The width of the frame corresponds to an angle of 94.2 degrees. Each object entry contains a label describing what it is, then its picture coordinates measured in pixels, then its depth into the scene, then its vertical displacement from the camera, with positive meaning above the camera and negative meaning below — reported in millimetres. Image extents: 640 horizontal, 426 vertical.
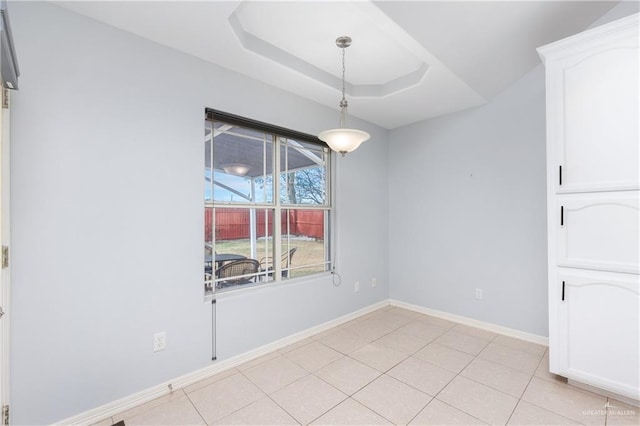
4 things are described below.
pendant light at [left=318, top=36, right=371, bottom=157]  2178 +579
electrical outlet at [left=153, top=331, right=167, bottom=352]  2111 -900
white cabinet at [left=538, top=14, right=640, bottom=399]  1882 +54
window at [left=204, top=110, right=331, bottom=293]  2541 +113
